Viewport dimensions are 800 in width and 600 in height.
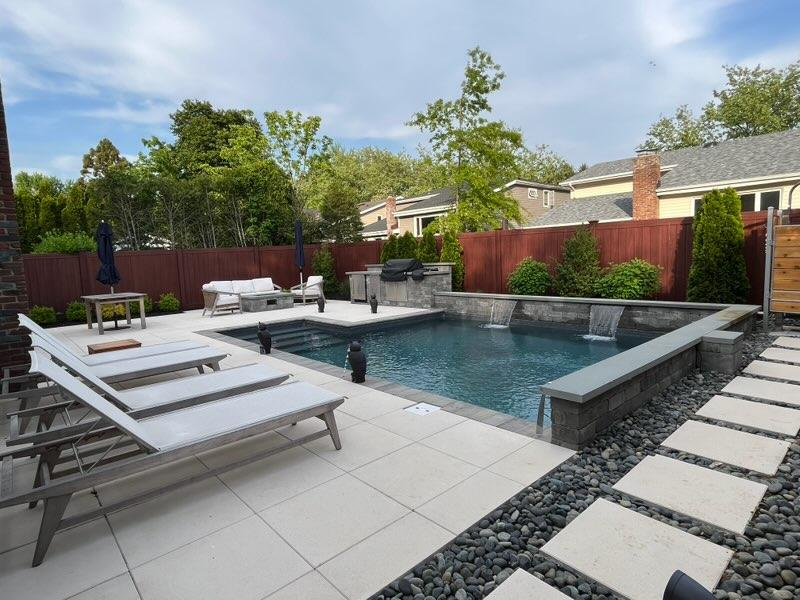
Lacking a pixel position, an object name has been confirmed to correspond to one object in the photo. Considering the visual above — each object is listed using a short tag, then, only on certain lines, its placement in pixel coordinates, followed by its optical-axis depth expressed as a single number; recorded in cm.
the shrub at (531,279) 1014
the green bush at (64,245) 1176
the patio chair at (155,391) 295
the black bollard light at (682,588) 79
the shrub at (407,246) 1332
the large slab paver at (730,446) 290
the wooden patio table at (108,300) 902
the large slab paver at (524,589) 185
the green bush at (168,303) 1237
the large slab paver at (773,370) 454
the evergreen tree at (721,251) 754
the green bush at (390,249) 1370
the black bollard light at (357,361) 481
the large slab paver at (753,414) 342
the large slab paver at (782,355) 513
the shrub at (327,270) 1484
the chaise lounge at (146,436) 212
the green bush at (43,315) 1038
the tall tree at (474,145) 1591
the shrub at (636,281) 869
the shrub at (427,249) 1291
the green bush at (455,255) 1229
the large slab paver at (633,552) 189
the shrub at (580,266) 938
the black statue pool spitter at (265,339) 646
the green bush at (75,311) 1091
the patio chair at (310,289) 1282
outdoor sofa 1129
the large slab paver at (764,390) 397
